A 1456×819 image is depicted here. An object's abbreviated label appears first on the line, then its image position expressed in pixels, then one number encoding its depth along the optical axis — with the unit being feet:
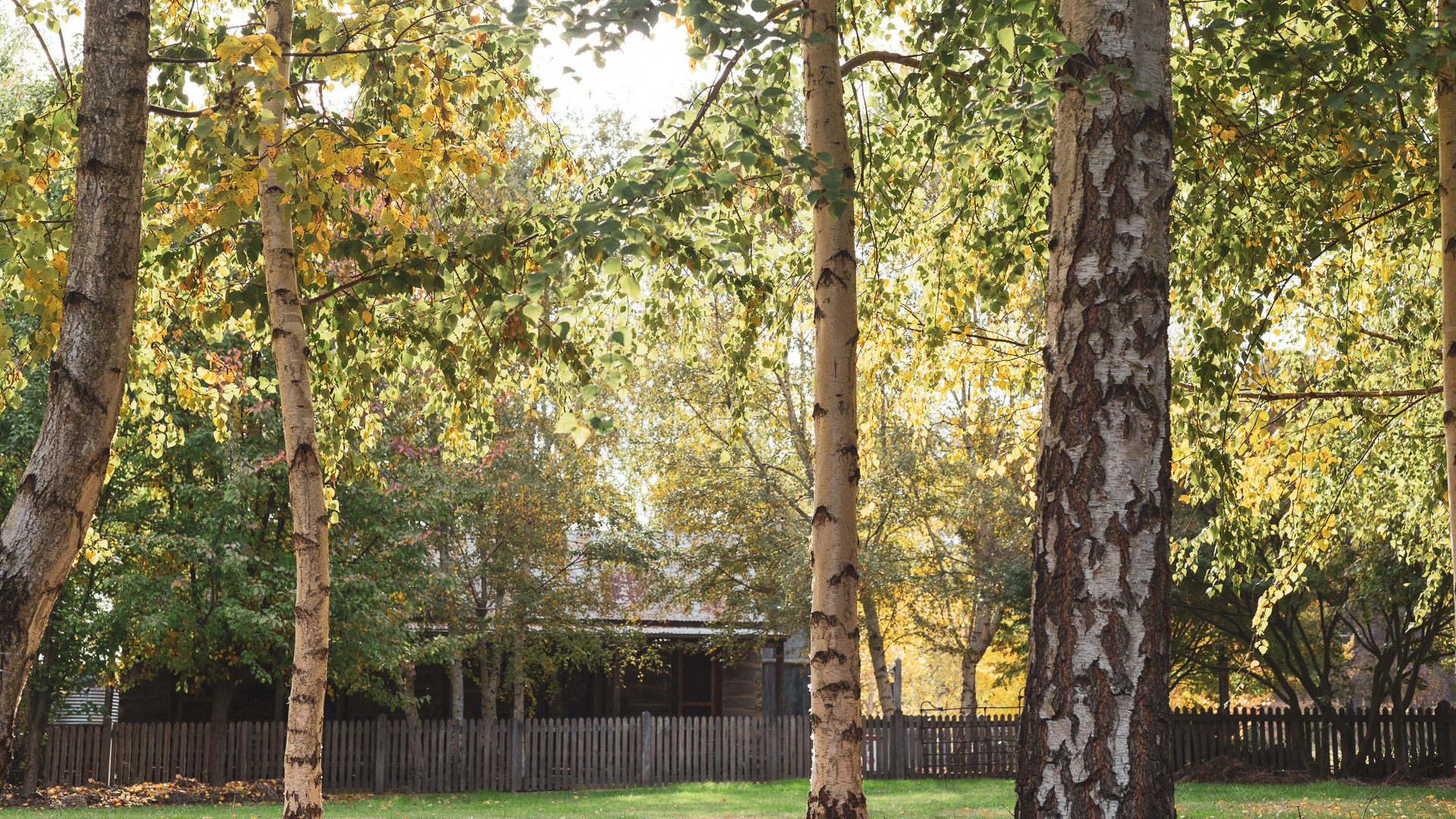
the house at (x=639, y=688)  72.75
